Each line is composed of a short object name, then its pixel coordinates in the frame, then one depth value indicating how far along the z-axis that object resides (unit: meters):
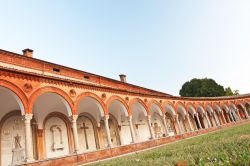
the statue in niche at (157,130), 25.06
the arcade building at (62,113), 9.91
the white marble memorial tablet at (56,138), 14.13
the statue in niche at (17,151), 11.96
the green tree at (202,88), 50.84
